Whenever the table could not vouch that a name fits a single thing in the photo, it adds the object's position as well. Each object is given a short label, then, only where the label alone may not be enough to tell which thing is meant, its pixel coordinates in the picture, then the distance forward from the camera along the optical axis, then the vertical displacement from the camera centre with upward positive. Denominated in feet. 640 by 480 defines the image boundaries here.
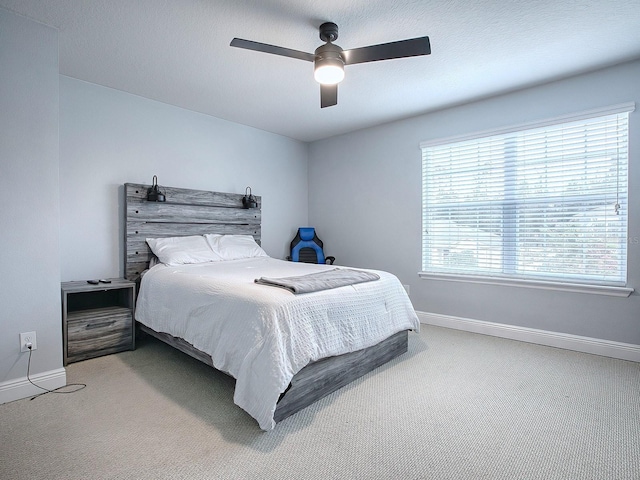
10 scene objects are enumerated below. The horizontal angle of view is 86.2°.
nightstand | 9.00 -2.36
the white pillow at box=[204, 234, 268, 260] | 12.49 -0.44
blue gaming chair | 15.66 -0.55
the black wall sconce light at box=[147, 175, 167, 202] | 11.35 +1.34
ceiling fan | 6.71 +3.75
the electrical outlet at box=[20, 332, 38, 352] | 7.38 -2.31
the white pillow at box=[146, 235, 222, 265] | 11.01 -0.50
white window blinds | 9.69 +1.09
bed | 6.22 -1.85
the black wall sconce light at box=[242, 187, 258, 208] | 14.30 +1.43
